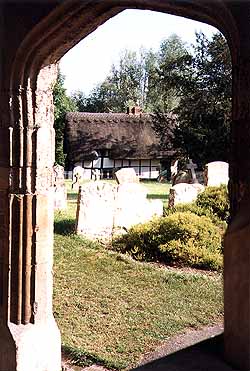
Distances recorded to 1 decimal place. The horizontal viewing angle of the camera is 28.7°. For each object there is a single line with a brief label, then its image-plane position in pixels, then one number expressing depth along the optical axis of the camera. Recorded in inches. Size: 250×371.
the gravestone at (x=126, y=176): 632.2
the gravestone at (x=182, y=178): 715.4
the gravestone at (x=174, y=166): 1113.1
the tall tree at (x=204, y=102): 814.5
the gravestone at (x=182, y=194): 438.0
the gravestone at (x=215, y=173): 557.0
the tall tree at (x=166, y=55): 1430.9
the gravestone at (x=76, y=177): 819.0
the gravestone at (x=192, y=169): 709.3
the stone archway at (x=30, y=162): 140.0
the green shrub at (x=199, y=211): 398.6
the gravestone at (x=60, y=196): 501.0
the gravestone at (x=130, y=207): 394.0
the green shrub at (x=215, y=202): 415.2
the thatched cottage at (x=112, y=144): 1123.3
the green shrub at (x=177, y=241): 337.4
